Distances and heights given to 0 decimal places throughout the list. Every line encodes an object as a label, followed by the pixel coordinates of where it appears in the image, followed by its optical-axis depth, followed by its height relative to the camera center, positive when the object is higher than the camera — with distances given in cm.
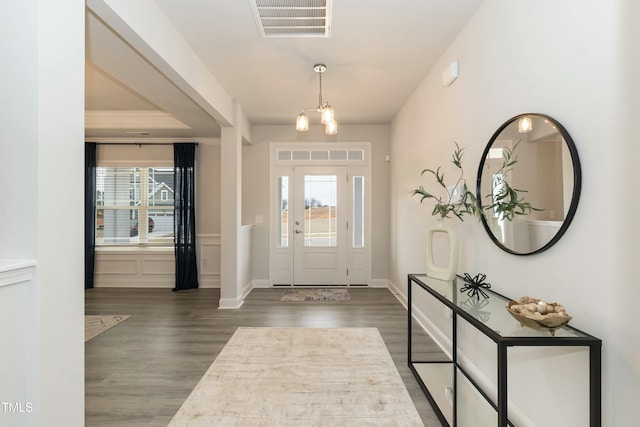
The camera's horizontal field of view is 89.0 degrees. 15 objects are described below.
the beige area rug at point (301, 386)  198 -125
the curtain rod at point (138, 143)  564 +120
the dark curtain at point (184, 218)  547 -10
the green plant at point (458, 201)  224 +9
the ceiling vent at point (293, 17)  232 +147
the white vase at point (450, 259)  237 -36
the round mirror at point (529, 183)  147 +15
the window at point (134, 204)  573 +15
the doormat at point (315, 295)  474 -127
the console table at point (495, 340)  127 -55
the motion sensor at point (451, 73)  267 +117
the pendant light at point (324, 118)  310 +90
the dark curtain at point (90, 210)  546 +4
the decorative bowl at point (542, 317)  130 -43
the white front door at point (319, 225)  555 -22
